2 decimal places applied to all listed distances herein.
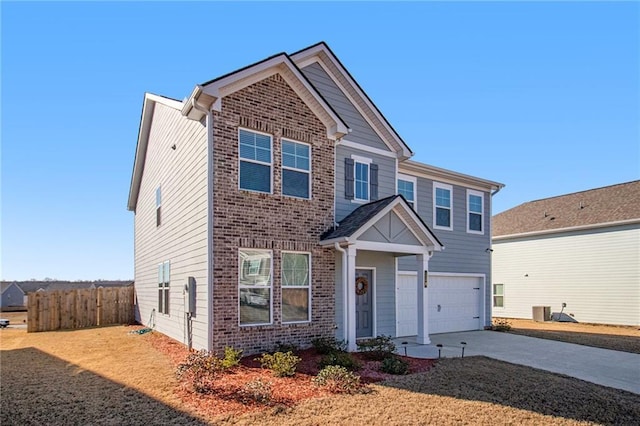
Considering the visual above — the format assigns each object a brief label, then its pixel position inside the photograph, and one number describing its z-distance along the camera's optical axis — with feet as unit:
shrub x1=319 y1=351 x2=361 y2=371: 28.07
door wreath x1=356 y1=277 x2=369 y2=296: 40.57
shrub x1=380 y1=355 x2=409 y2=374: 28.02
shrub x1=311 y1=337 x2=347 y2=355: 32.27
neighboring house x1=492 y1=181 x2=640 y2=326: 63.52
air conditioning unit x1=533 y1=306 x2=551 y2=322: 69.72
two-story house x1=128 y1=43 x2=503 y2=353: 31.12
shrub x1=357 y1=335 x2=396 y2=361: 32.22
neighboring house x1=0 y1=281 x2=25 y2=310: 152.87
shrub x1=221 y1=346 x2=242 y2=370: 27.20
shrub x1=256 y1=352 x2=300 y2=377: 25.99
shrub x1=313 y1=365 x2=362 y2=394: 23.77
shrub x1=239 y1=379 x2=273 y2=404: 21.53
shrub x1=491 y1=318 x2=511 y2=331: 54.24
